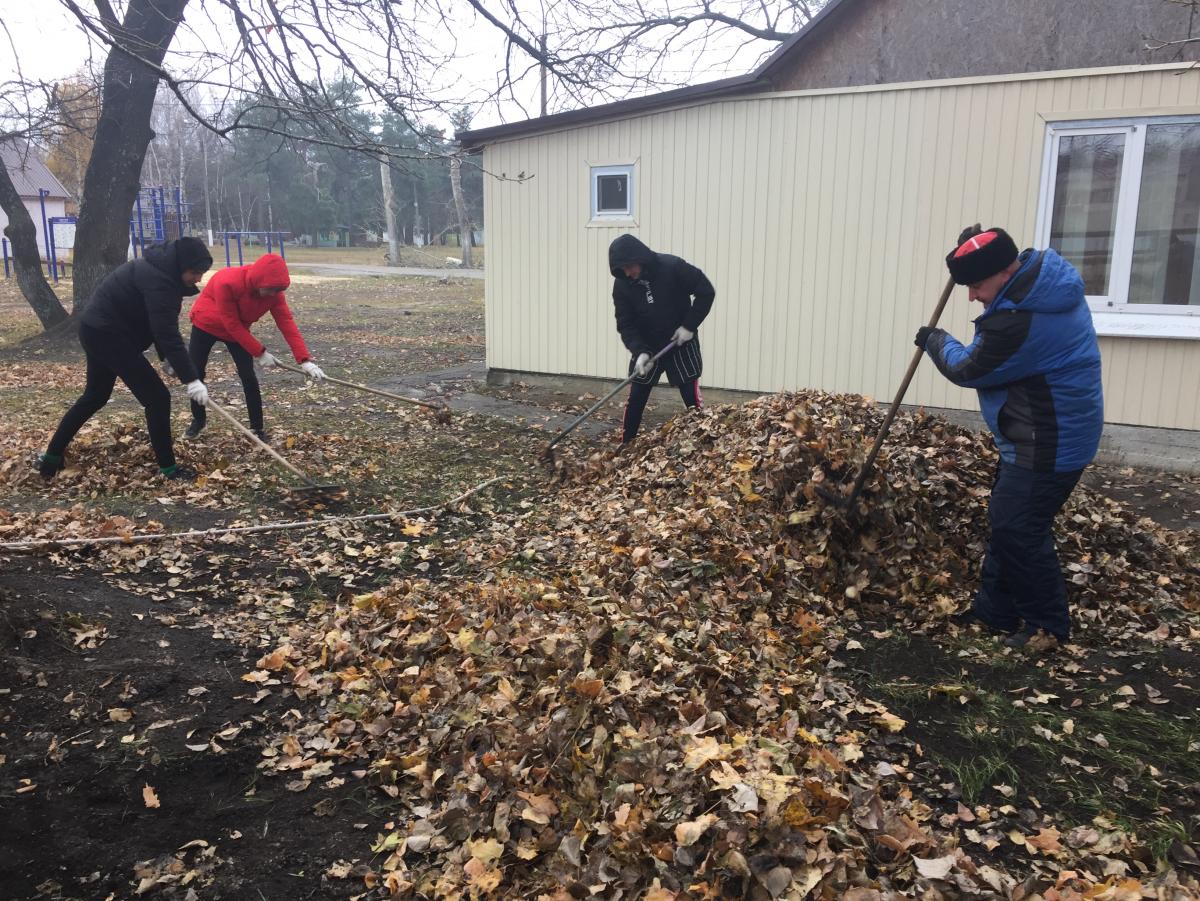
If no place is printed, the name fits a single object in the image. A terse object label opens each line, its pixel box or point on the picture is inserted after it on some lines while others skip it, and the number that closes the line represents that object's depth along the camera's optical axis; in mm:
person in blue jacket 3871
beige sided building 7152
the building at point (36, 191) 38906
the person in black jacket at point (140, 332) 5922
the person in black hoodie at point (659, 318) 6855
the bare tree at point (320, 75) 6168
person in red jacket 6602
